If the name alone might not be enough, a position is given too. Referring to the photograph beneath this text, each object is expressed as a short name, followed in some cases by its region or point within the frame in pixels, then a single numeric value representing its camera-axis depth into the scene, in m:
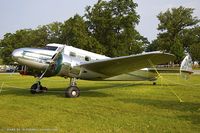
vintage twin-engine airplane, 13.00
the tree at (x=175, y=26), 83.19
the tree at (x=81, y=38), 60.78
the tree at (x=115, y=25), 64.75
